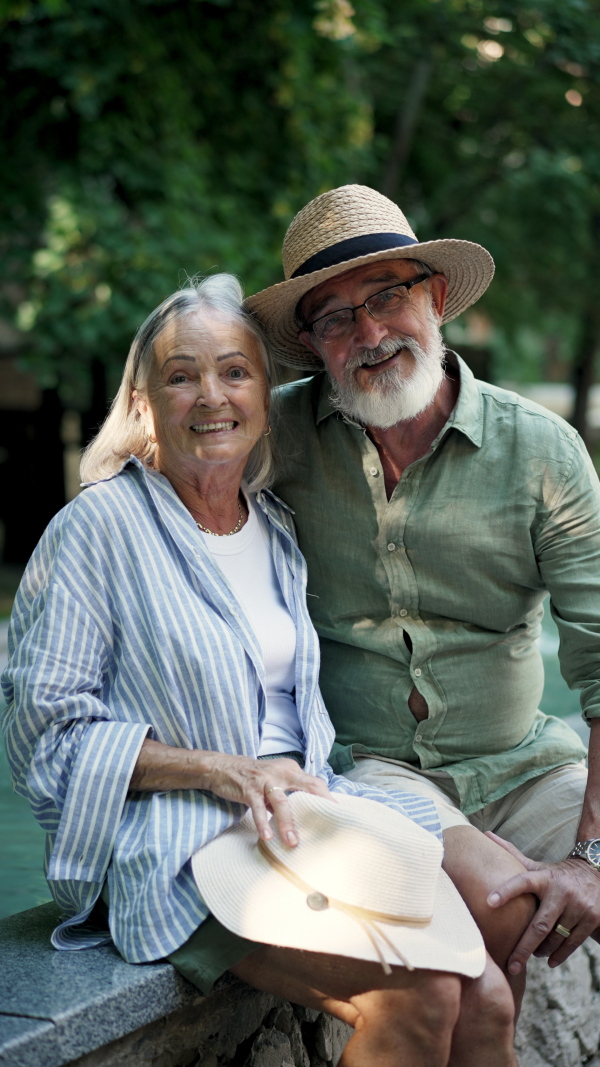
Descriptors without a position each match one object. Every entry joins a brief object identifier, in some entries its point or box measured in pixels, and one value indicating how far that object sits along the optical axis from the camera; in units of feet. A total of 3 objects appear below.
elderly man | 8.44
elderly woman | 6.42
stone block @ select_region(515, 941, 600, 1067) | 8.96
